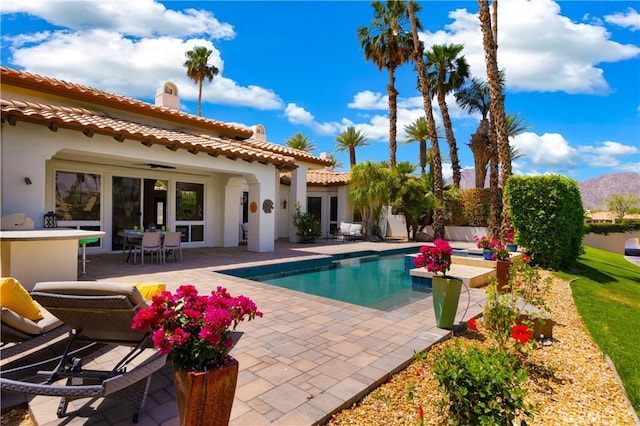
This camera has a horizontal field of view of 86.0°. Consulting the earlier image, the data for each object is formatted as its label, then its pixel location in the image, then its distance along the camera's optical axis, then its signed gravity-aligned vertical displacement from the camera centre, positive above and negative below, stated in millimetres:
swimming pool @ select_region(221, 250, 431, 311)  7953 -1911
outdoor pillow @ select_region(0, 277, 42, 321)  3416 -876
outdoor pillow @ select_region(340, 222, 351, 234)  20594 -820
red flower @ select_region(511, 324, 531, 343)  3412 -1210
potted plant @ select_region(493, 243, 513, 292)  7768 -1310
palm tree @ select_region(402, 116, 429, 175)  30222 +7119
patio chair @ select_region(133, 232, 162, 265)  10406 -880
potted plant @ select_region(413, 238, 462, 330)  5113 -1032
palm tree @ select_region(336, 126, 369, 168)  33406 +7280
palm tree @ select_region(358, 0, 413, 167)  23672 +12382
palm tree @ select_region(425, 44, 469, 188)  25677 +11006
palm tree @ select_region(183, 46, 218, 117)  36031 +15763
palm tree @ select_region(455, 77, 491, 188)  27469 +8428
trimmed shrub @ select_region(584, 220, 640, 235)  30000 -1124
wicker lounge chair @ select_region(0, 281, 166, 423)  2615 -1097
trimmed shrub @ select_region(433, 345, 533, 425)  2320 -1224
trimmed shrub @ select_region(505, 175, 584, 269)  10945 -50
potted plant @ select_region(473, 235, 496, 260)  10555 -987
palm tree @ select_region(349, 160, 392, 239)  20000 +1612
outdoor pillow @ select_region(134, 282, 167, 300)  4508 -1001
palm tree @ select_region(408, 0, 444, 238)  19719 +4658
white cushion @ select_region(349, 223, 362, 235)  20297 -869
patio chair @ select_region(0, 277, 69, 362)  3107 -1064
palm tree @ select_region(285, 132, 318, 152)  38438 +8118
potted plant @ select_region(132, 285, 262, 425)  2137 -871
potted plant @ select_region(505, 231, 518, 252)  11211 -1005
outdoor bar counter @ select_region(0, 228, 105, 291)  6445 -809
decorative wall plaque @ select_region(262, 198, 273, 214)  14133 +344
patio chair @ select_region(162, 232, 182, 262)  10922 -887
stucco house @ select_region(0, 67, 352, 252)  8555 +1698
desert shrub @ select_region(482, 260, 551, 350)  4110 -1422
